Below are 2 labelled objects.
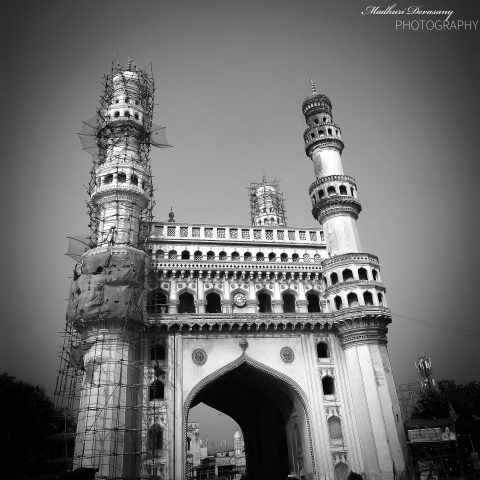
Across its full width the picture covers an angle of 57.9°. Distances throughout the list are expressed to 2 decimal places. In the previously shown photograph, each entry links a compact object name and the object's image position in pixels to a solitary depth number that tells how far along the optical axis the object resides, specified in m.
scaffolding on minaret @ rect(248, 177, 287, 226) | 59.28
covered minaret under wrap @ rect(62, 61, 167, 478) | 22.64
